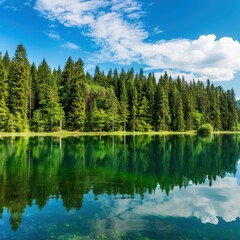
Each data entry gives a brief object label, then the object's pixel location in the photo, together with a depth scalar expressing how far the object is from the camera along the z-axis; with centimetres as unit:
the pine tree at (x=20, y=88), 7239
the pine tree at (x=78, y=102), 8325
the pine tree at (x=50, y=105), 7900
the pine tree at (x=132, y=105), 10001
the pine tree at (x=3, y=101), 6669
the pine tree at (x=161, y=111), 10411
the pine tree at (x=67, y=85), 8840
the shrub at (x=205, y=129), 9900
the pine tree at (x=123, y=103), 9754
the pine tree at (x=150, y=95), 10644
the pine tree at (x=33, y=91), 8548
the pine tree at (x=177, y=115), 10619
